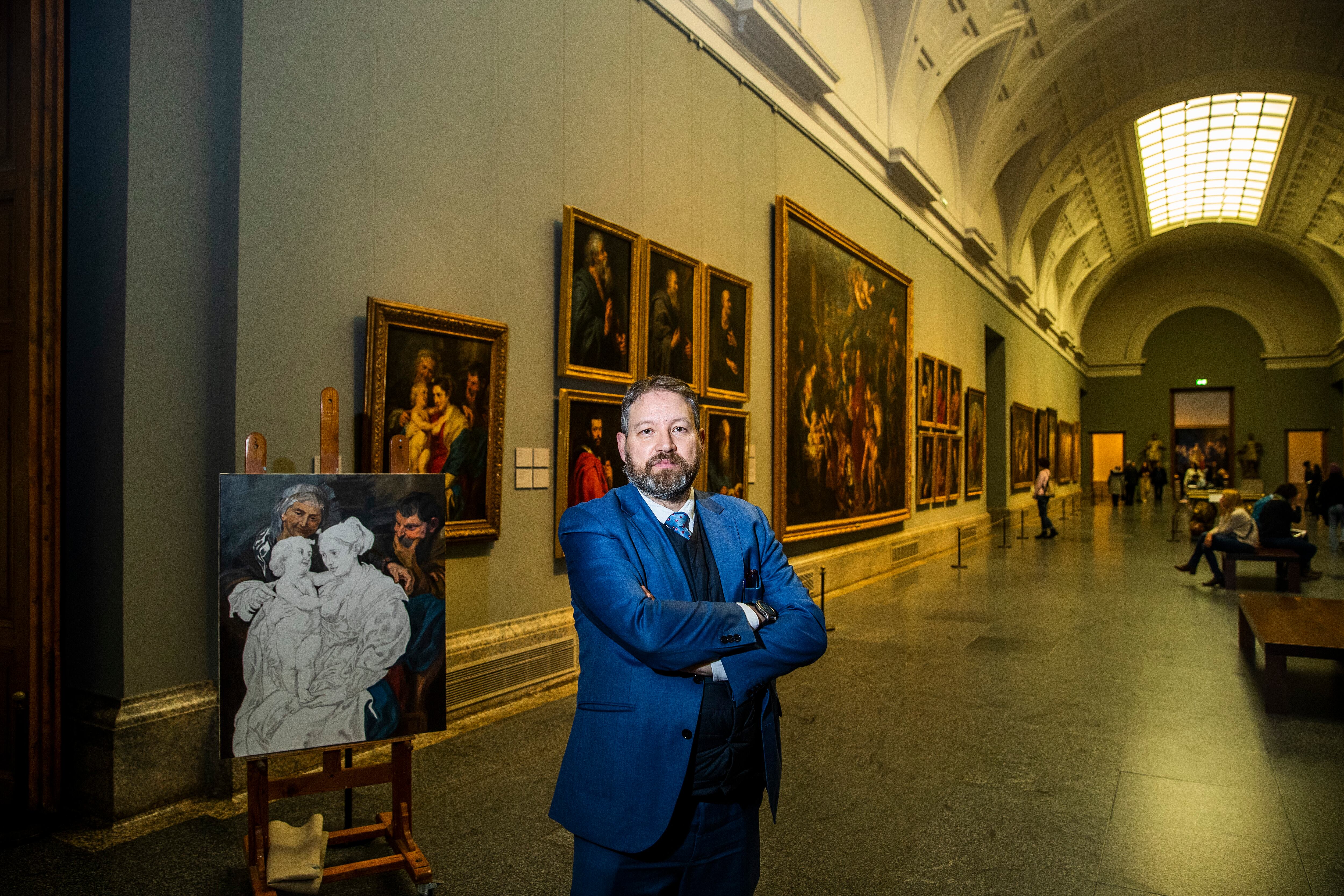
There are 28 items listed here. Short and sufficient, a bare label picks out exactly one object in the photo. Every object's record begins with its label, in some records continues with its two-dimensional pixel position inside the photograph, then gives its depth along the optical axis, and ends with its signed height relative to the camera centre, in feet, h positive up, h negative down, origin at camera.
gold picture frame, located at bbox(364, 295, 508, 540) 16.17 +1.23
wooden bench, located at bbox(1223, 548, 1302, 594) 36.09 -4.35
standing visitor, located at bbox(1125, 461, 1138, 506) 112.98 -2.59
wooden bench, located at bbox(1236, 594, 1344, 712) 18.94 -4.01
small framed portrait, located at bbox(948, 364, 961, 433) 57.26 +4.27
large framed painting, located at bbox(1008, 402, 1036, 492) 78.74 +1.58
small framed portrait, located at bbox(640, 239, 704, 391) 24.47 +4.35
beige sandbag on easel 10.59 -5.13
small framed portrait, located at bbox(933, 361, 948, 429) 53.88 +4.13
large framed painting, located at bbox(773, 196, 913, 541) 33.35 +3.56
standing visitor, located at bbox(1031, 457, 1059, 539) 64.44 -2.53
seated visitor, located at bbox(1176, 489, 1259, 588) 38.09 -3.27
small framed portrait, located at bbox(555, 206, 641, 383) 21.17 +4.23
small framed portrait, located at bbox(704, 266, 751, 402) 27.76 +4.21
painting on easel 10.89 -2.07
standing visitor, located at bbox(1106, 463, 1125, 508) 109.60 -2.90
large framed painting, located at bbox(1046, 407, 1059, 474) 98.12 +2.91
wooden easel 10.89 -4.52
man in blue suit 6.64 -1.76
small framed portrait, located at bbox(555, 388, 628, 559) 21.15 +0.30
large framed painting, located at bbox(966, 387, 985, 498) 62.49 +1.39
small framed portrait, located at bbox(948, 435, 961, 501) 57.21 -0.45
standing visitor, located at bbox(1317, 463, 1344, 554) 57.47 -2.55
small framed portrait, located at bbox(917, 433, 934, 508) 51.34 -0.56
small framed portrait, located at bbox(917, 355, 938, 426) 51.19 +4.42
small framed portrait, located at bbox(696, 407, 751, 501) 27.32 +0.30
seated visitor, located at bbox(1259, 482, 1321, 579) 37.78 -2.97
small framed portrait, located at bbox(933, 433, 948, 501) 53.78 -0.40
